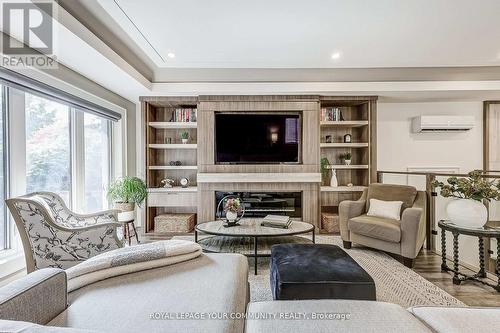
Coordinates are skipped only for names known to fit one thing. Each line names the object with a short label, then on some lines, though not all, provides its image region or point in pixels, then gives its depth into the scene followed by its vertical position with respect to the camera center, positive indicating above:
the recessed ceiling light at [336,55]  3.34 +1.42
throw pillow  3.17 -0.57
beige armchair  2.80 -0.70
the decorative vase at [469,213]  2.41 -0.47
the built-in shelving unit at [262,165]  4.15 +0.06
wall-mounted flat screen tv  4.23 +0.43
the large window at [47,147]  2.62 +0.21
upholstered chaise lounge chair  1.94 -0.57
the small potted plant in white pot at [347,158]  4.48 +0.10
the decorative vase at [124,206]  3.60 -0.56
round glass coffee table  2.74 -0.73
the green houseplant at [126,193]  3.61 -0.38
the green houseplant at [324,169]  4.42 -0.08
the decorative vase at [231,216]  3.04 -0.60
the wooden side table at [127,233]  3.59 -0.96
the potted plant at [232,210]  3.04 -0.53
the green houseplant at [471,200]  2.41 -0.35
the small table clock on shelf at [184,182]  4.48 -0.29
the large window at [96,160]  3.59 +0.08
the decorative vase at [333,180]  4.39 -0.27
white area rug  2.15 -1.12
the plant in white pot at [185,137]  4.47 +0.48
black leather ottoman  1.64 -0.74
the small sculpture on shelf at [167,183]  4.46 -0.31
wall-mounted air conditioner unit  4.29 +0.68
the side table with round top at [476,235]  2.33 -0.72
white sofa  1.00 -0.62
